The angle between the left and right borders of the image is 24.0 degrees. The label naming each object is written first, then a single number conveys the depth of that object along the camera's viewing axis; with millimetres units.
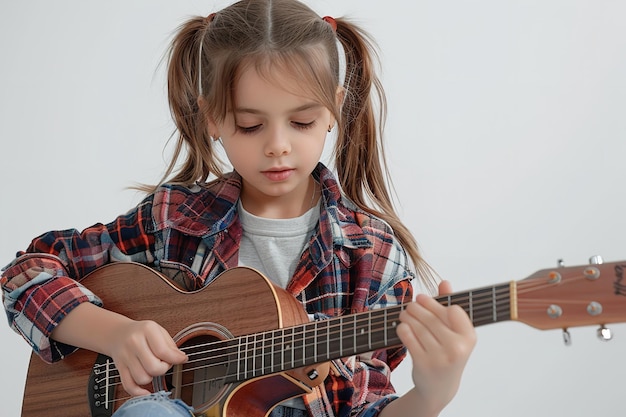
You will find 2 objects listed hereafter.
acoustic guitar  1202
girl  1454
